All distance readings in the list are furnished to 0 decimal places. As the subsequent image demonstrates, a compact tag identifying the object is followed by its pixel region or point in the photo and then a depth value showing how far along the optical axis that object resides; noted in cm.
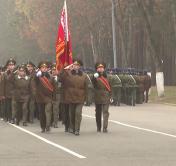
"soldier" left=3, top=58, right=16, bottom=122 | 2335
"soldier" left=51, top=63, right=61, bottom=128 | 2139
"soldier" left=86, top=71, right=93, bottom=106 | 2931
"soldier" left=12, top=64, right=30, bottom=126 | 2259
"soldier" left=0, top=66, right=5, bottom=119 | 2417
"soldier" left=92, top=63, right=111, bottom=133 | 1936
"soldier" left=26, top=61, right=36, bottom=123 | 2344
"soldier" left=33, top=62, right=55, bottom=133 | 1948
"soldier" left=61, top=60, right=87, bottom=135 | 1883
